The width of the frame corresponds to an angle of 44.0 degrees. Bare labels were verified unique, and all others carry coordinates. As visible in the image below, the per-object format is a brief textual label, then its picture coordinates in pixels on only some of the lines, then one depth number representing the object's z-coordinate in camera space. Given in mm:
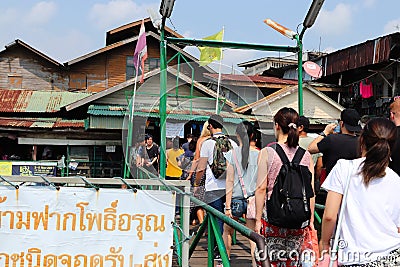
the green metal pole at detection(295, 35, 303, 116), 6562
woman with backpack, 3777
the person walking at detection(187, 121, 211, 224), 5230
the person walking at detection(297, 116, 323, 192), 4859
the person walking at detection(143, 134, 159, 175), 8512
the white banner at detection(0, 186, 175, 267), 4223
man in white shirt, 5016
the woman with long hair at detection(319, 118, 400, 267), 2662
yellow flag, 6788
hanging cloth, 18112
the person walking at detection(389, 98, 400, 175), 3480
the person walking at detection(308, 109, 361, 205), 4504
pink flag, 8273
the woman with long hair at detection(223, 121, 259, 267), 4727
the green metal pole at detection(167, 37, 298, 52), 6203
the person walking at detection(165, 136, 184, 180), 6707
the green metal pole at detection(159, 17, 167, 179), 5560
